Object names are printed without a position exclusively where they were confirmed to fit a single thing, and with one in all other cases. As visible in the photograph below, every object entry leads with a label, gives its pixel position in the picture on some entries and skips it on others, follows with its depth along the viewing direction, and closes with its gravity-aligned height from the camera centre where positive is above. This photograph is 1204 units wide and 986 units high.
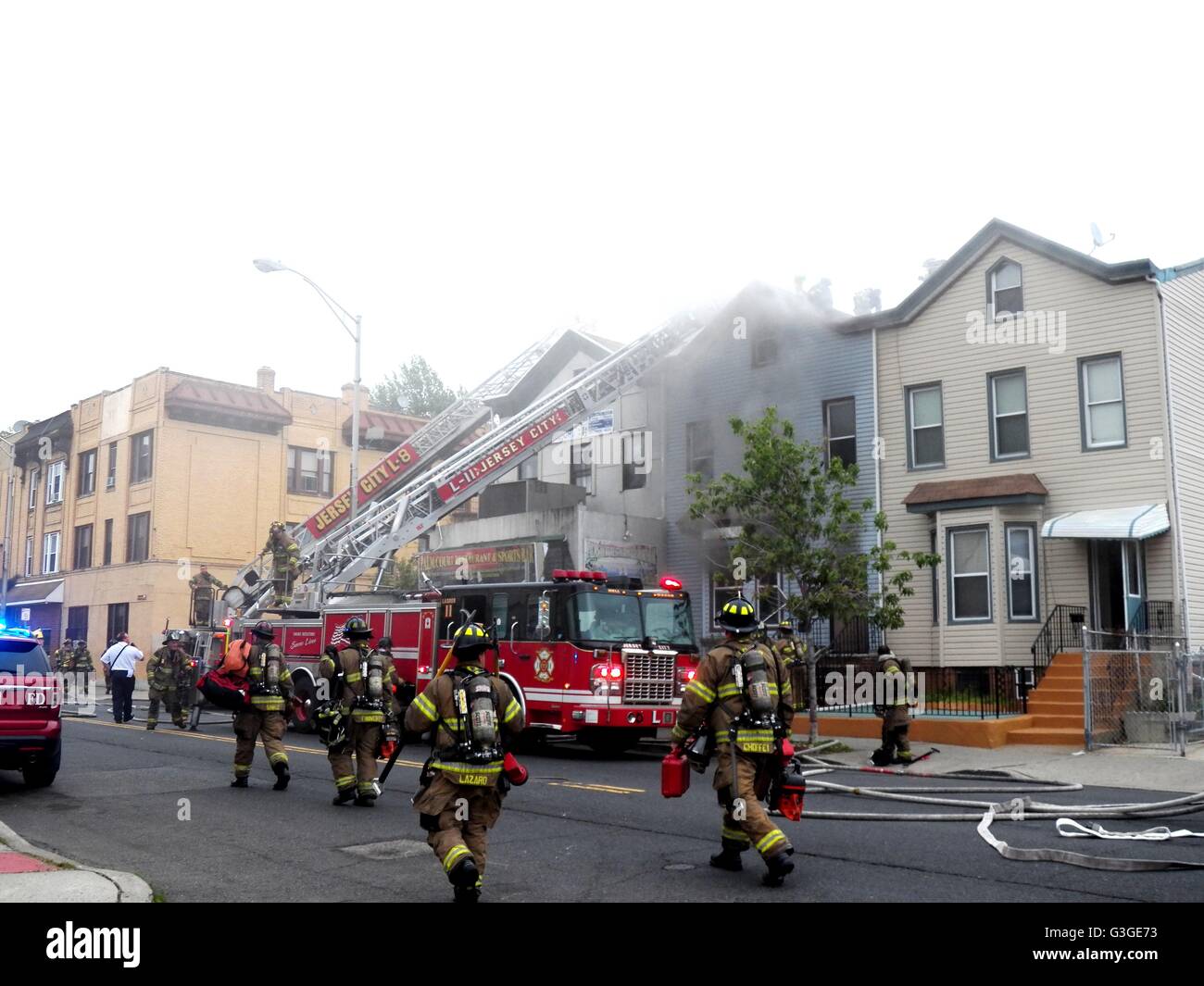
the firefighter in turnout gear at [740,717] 7.32 -0.51
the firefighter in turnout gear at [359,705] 10.91 -0.65
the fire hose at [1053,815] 7.55 -1.49
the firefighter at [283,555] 20.31 +1.43
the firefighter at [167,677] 20.09 -0.70
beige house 18.34 +3.15
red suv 11.22 -0.66
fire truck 15.06 -0.14
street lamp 20.44 +5.96
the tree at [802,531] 16.14 +1.45
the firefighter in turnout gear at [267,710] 11.92 -0.75
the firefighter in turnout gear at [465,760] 6.48 -0.69
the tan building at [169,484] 36.72 +5.05
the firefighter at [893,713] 14.30 -0.95
